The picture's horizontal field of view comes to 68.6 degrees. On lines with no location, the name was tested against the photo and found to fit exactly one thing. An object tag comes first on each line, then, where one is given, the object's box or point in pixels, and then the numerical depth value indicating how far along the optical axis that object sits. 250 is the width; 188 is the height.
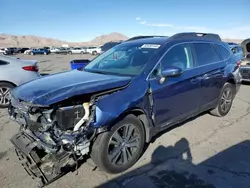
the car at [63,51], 43.61
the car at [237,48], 8.45
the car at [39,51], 41.61
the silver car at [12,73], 5.00
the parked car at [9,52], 40.15
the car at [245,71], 7.20
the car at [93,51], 37.13
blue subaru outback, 2.17
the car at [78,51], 42.49
